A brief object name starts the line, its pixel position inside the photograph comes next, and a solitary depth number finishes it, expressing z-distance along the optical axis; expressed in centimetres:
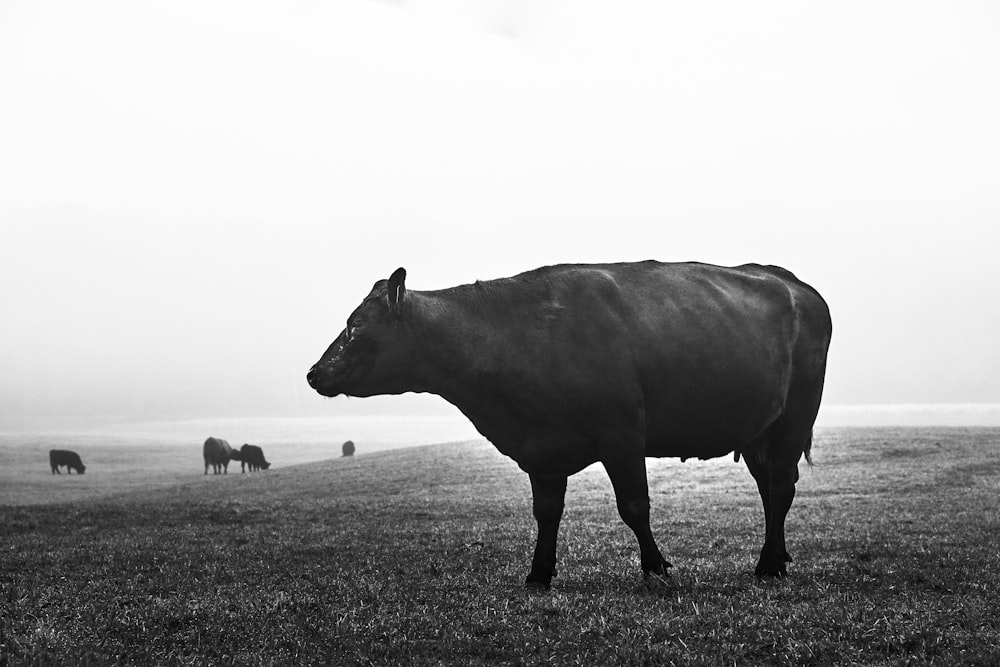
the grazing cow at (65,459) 8694
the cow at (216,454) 9225
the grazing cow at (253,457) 9519
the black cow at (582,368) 1048
